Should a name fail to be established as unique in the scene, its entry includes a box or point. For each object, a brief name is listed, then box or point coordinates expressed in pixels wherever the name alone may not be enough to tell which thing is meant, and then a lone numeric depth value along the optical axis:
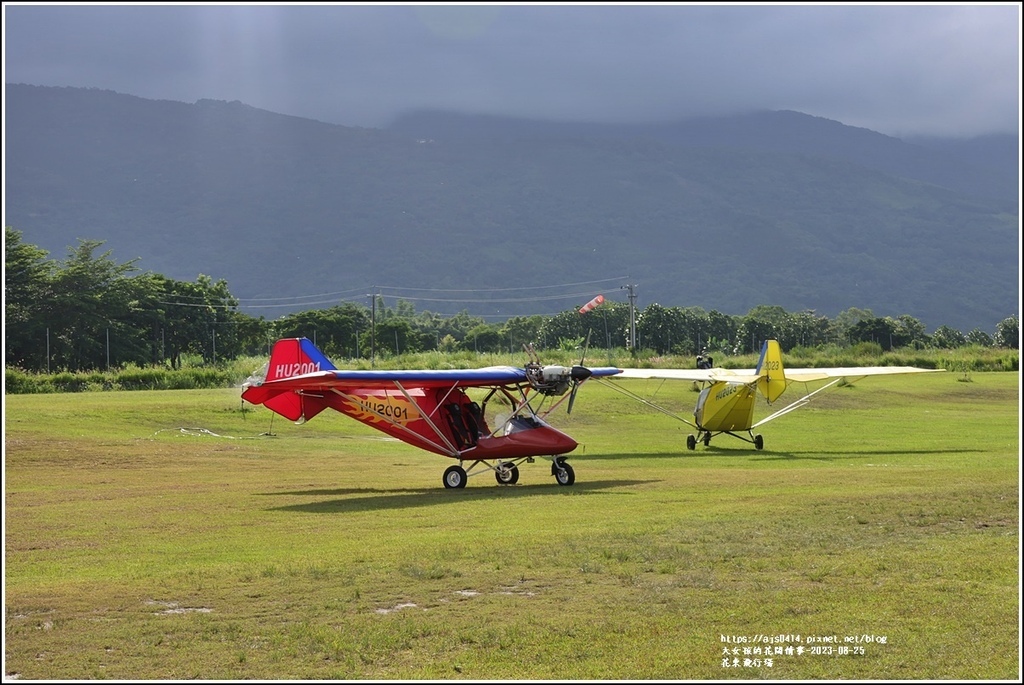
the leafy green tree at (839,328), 152.09
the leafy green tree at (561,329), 141.25
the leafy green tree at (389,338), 120.85
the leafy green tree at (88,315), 89.31
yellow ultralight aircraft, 34.09
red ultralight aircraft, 23.83
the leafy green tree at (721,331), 150.38
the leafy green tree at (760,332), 150.88
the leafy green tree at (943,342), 100.11
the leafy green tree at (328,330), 112.50
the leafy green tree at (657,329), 126.94
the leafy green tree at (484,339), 142.62
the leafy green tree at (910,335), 115.06
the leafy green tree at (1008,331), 144.64
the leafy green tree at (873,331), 119.56
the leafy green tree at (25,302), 85.00
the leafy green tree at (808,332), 151.62
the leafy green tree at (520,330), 137.95
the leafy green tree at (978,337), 111.61
